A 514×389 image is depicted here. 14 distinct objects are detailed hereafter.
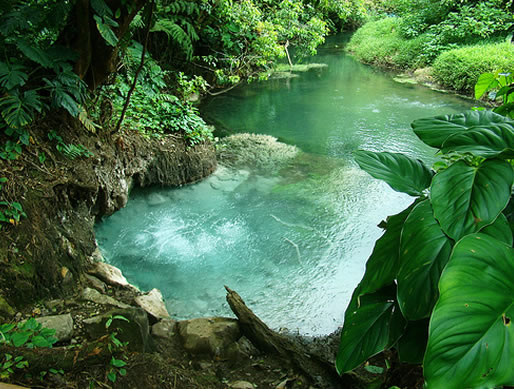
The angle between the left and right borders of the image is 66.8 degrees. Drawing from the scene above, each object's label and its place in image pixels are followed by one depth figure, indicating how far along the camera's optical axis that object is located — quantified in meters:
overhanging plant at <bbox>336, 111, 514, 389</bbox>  0.83
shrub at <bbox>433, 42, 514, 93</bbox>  8.24
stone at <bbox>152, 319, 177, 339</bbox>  2.18
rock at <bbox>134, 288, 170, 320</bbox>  2.44
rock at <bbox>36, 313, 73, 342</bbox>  1.74
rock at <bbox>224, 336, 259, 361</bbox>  2.10
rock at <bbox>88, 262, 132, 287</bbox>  2.72
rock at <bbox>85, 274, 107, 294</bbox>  2.60
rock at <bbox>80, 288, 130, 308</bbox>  2.23
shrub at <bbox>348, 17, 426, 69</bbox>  10.91
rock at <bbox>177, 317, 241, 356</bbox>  2.11
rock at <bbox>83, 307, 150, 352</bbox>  1.72
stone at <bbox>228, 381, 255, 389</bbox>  1.78
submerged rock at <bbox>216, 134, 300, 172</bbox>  5.39
